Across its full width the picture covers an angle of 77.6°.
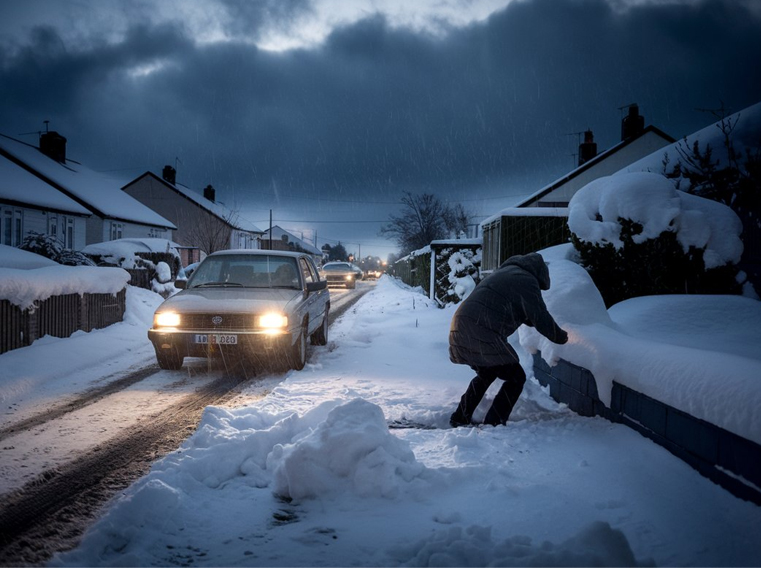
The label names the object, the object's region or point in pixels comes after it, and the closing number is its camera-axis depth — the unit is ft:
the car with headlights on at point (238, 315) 20.79
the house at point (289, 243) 275.41
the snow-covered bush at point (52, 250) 41.27
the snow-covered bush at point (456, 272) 44.19
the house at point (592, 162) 39.81
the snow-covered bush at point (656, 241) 18.42
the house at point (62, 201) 68.18
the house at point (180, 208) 141.49
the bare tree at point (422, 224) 138.82
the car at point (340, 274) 100.42
